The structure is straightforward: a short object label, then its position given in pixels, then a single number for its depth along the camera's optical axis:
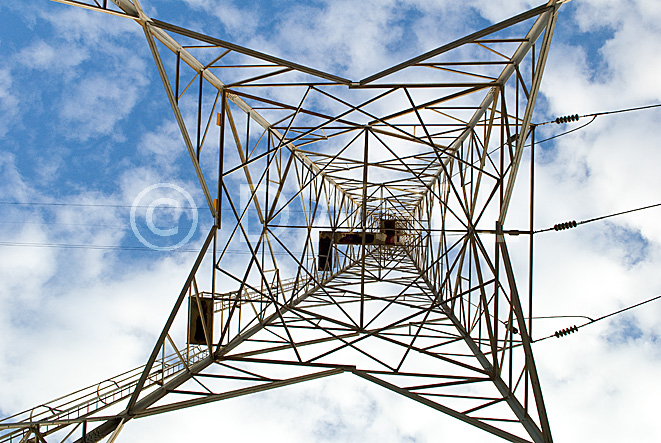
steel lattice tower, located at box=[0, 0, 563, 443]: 7.19
